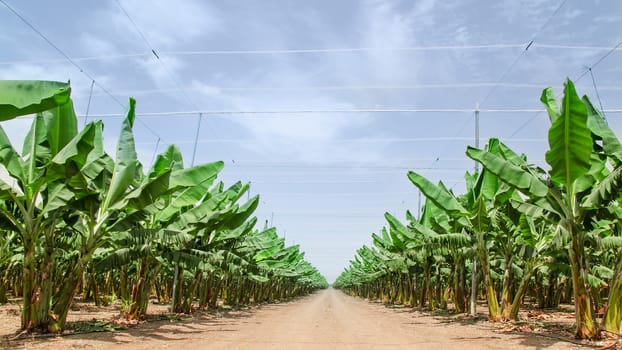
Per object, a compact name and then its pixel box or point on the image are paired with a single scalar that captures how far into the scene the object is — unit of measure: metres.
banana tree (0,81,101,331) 8.54
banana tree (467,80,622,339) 8.66
